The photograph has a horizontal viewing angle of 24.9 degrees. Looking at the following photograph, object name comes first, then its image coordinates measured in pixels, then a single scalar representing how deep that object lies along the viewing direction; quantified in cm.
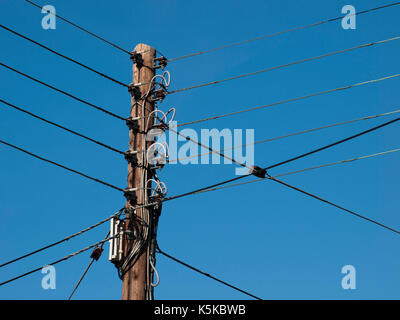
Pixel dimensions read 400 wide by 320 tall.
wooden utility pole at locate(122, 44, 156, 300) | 1342
